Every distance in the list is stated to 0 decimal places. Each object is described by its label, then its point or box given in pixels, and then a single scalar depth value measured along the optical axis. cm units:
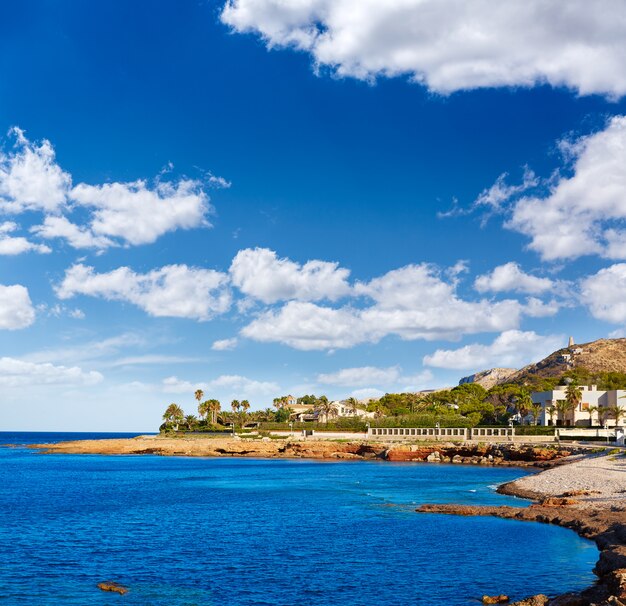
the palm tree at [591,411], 13356
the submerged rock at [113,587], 2898
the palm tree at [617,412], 12350
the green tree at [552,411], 14241
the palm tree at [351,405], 18262
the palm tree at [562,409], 13610
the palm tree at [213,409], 19088
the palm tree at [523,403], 14388
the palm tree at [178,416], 19888
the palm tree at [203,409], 19221
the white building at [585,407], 13438
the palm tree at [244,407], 19544
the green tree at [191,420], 19425
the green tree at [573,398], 13538
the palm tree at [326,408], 18038
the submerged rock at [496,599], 2702
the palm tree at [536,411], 14692
